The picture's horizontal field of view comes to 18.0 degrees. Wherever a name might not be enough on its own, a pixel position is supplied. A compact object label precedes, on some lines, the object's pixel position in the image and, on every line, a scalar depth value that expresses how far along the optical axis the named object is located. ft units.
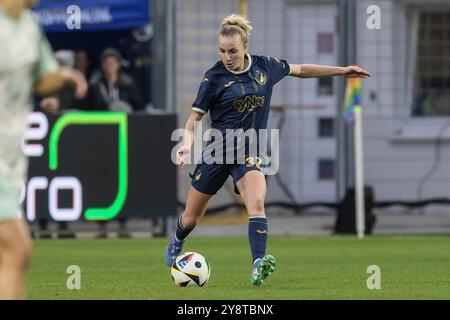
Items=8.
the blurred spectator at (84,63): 71.05
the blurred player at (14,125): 22.30
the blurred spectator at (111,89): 65.10
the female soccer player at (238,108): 36.14
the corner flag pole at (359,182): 61.36
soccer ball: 35.37
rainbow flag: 62.08
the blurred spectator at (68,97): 65.21
